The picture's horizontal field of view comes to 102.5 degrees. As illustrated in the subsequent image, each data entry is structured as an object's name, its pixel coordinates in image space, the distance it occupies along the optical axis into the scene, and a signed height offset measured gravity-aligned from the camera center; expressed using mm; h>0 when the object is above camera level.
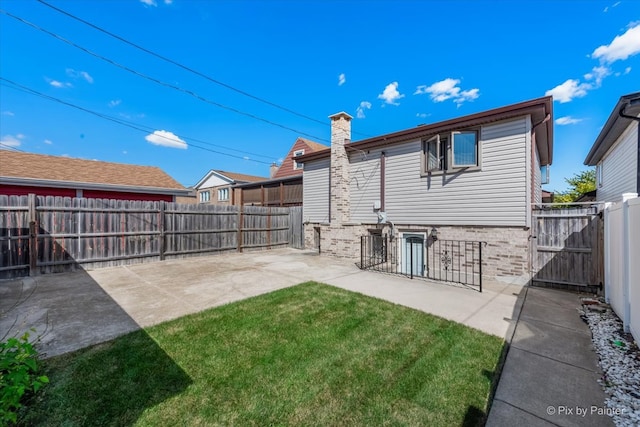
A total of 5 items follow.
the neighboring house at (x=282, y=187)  16359 +1884
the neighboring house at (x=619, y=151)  5594 +2129
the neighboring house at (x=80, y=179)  9727 +1456
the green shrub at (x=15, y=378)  1937 -1399
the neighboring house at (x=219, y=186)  23267 +2704
